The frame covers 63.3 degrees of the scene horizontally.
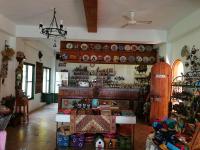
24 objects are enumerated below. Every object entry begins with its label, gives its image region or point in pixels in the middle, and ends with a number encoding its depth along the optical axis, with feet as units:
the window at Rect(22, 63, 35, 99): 21.59
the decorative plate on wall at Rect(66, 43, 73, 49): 21.73
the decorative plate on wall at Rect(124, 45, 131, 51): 21.55
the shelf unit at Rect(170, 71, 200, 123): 10.07
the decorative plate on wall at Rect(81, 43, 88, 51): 21.71
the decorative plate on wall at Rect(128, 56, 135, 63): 21.66
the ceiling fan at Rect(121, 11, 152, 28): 13.38
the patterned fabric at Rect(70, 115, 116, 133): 10.94
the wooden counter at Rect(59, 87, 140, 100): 19.96
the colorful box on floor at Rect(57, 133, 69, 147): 11.35
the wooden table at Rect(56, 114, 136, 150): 11.00
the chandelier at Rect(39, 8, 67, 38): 11.93
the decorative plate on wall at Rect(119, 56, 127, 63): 21.69
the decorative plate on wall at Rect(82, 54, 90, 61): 21.79
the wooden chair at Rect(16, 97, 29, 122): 17.37
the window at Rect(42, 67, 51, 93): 29.26
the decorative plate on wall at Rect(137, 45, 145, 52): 21.53
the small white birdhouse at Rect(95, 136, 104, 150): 11.21
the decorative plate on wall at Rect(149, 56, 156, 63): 21.56
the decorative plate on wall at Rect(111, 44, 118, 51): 21.56
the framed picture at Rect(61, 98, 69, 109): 20.27
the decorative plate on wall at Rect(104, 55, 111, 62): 21.71
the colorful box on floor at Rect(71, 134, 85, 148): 11.39
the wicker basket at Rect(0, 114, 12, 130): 7.33
